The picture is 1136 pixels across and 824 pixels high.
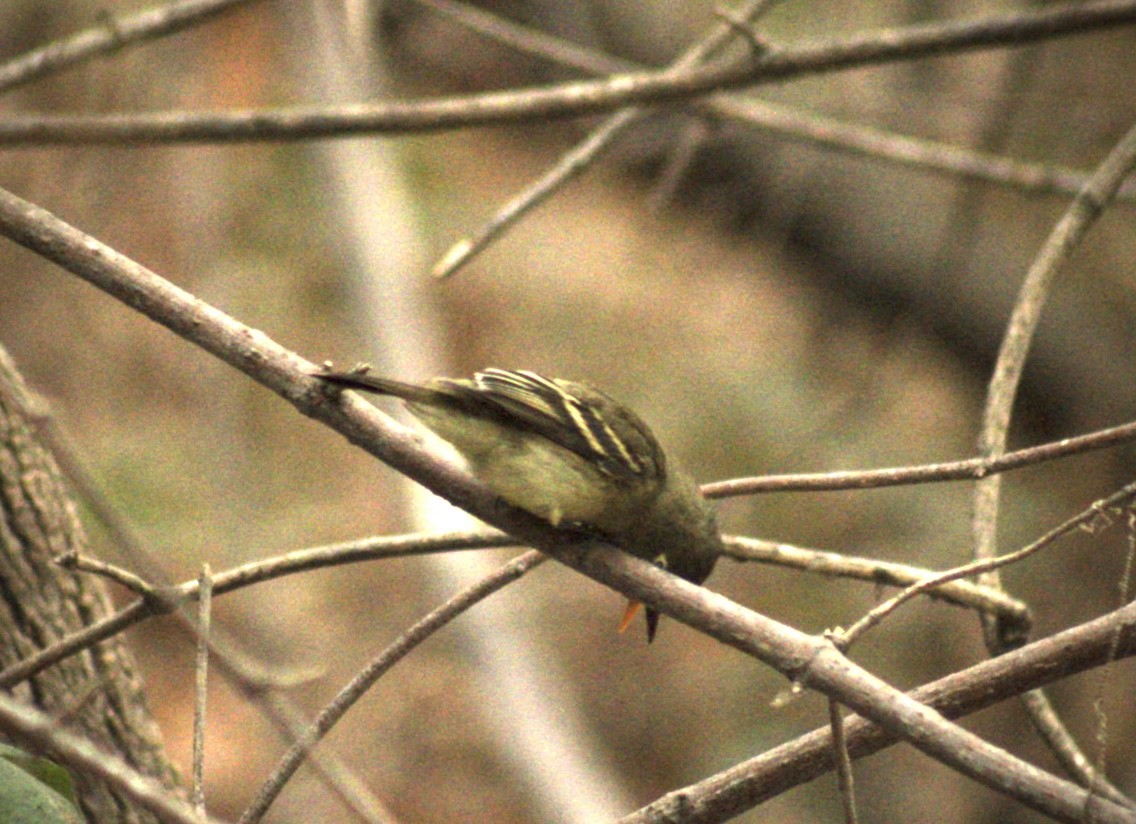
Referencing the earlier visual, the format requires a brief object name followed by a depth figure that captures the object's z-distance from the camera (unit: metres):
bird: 7.13
